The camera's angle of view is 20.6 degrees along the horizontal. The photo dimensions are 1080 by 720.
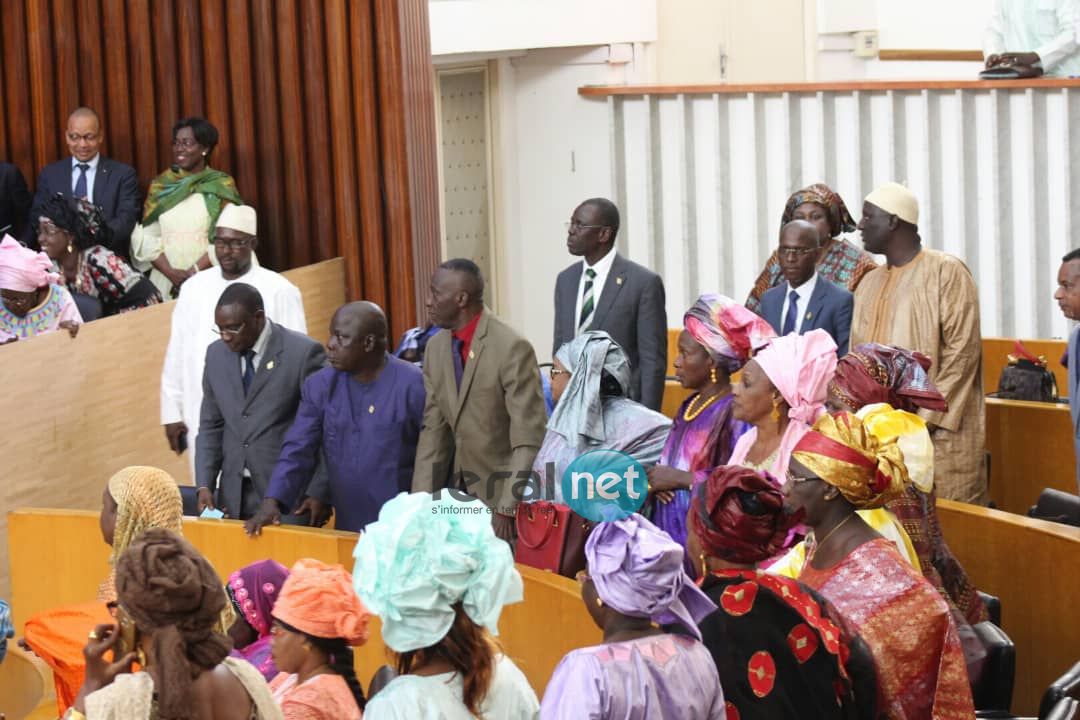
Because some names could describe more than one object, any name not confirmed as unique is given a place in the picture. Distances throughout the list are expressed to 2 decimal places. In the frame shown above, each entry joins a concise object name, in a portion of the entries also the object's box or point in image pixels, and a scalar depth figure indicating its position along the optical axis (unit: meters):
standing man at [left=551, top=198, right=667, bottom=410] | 13.57
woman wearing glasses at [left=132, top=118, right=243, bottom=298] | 16.89
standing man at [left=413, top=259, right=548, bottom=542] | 11.41
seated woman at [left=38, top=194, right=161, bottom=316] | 15.71
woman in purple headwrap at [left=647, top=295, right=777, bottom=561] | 10.13
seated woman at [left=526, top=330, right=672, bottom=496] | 10.85
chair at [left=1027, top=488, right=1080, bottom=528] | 10.97
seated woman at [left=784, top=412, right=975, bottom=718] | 7.10
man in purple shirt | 11.51
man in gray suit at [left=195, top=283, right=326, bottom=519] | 12.06
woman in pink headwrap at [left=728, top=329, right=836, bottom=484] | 9.54
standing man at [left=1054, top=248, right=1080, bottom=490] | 11.45
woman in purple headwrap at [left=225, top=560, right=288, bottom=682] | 8.04
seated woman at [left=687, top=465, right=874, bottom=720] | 6.58
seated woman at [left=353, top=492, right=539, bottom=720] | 6.24
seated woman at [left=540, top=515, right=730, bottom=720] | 6.19
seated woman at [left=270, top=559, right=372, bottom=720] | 7.35
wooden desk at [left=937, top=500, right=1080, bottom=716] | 10.11
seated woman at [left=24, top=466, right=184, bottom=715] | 8.08
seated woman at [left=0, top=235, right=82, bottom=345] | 13.82
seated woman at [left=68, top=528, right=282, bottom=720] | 5.84
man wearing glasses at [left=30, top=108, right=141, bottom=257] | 17.11
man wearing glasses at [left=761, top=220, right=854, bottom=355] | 13.33
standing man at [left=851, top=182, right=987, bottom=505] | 12.91
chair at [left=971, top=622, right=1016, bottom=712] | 8.20
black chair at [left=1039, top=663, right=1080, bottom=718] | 7.77
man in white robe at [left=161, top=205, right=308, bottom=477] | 14.22
